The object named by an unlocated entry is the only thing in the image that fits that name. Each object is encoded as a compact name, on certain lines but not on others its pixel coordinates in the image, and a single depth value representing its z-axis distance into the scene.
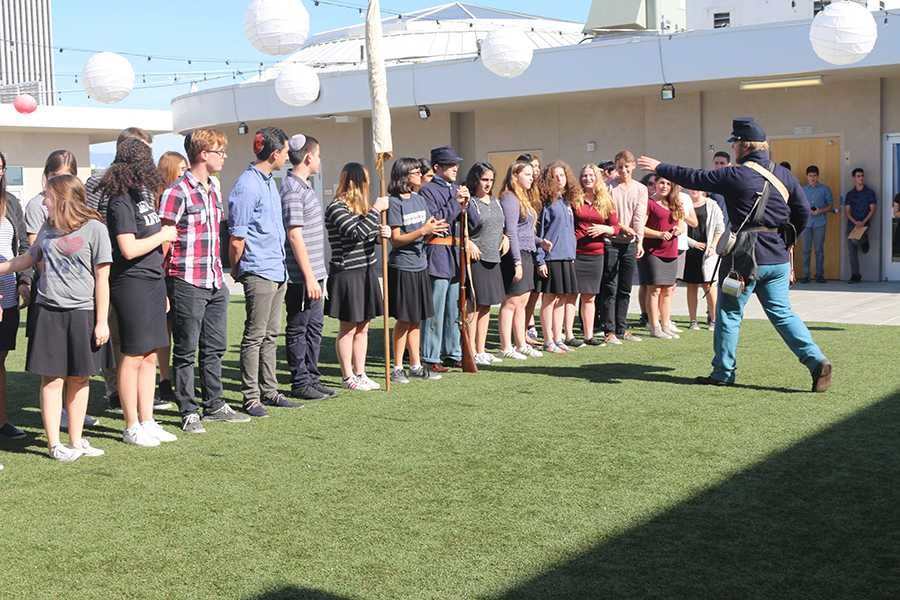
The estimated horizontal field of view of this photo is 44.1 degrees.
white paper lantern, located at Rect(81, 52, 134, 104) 13.83
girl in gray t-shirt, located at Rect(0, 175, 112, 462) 6.23
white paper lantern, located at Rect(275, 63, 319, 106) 16.94
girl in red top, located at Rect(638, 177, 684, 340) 11.35
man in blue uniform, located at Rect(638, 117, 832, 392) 8.05
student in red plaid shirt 6.93
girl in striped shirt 8.37
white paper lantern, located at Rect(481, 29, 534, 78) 14.48
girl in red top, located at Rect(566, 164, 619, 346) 10.66
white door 18.08
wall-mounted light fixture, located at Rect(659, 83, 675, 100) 18.56
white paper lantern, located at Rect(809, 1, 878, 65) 13.02
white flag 8.73
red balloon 20.88
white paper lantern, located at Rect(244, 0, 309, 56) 12.09
